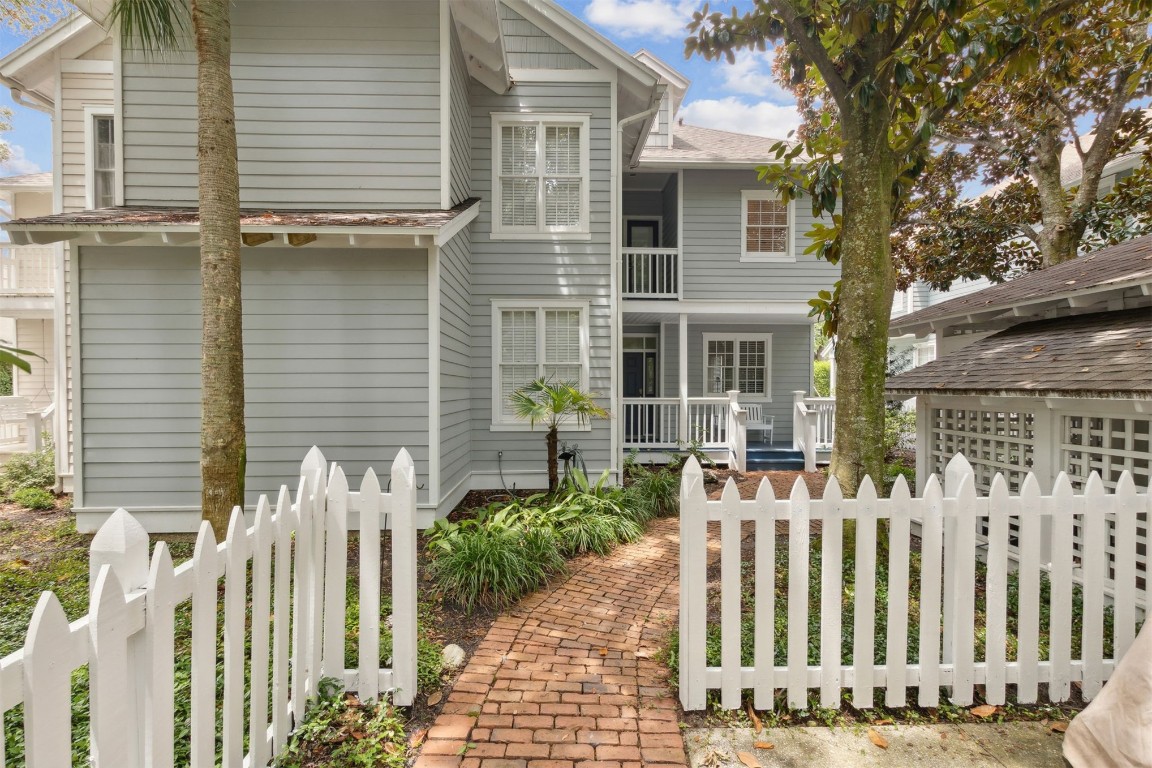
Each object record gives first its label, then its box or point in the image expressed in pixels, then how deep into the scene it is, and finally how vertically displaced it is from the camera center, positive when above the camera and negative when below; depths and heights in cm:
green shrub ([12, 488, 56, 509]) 781 -163
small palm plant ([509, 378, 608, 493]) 718 -29
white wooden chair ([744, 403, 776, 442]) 1194 -77
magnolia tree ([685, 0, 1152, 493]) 414 +222
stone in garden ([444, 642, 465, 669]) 337 -170
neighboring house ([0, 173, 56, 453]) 1008 +160
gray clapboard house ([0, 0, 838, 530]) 644 +178
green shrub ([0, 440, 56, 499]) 861 -141
